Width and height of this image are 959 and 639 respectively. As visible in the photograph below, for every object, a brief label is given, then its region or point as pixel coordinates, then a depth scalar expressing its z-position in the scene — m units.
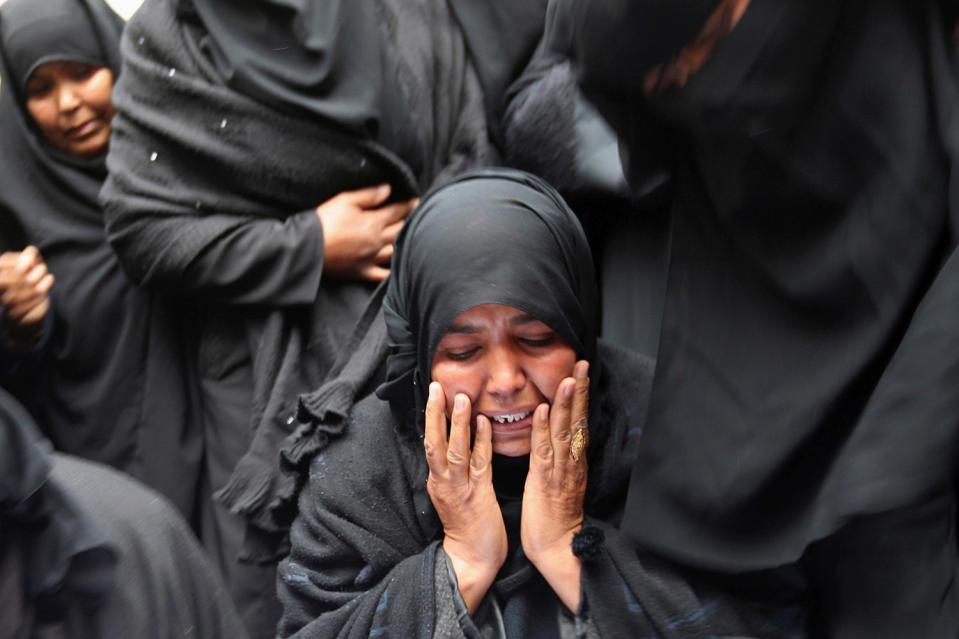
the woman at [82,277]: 2.08
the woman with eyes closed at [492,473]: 1.35
